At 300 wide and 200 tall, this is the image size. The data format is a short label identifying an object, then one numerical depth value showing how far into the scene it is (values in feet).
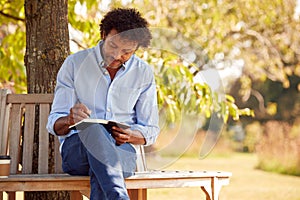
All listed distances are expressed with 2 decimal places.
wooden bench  13.40
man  12.70
